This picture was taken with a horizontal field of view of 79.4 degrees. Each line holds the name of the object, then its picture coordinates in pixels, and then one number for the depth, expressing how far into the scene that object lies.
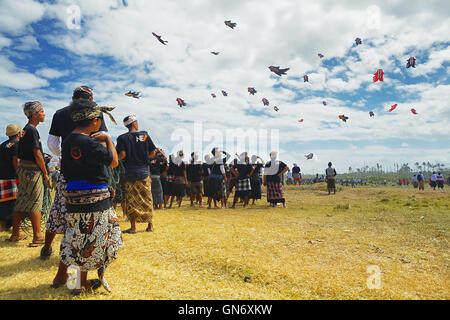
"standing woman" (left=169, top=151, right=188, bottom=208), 11.43
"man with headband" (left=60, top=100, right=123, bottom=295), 2.69
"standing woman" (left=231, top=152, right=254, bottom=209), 11.66
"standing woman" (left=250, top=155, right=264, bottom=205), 11.81
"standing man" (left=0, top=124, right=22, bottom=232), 5.18
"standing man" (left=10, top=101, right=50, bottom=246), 4.43
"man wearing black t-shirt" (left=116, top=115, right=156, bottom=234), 5.60
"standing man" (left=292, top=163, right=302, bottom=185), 23.03
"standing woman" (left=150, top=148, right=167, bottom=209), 9.68
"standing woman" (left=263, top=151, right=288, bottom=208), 11.48
